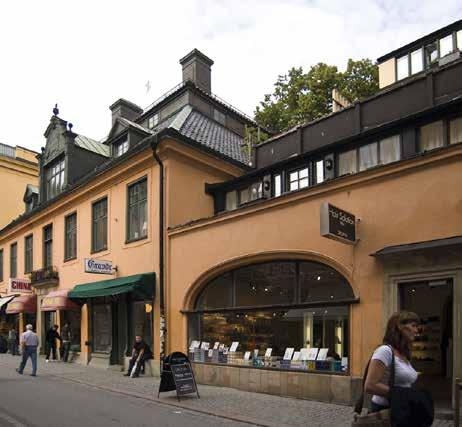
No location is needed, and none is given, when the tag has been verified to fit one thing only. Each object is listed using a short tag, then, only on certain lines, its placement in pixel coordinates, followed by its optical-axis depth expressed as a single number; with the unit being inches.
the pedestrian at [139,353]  601.8
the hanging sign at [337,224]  378.6
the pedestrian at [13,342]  973.2
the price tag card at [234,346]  521.7
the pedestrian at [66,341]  810.8
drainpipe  593.0
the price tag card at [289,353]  462.0
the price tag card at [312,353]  441.0
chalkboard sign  427.2
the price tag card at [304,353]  447.3
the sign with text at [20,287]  978.1
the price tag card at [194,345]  561.9
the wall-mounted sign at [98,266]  665.0
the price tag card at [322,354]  434.0
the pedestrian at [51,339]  823.7
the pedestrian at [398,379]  149.6
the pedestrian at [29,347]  619.8
